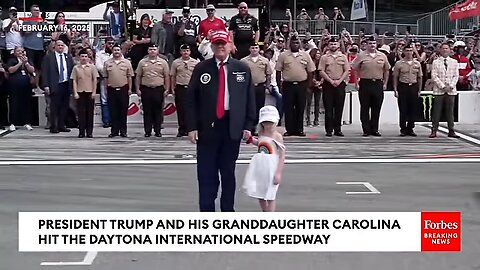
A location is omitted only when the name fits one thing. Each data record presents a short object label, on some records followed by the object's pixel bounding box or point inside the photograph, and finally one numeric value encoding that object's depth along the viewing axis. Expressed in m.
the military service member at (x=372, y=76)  17.45
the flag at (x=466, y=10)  21.19
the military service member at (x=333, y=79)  17.53
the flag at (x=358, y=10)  26.09
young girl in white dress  8.23
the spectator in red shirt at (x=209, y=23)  19.12
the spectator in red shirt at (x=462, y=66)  21.30
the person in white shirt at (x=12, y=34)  20.36
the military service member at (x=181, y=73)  17.39
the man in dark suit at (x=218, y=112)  8.38
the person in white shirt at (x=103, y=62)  19.09
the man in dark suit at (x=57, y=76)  18.16
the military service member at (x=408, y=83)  17.55
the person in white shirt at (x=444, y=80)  17.16
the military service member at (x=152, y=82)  17.48
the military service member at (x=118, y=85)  17.44
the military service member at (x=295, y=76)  17.48
